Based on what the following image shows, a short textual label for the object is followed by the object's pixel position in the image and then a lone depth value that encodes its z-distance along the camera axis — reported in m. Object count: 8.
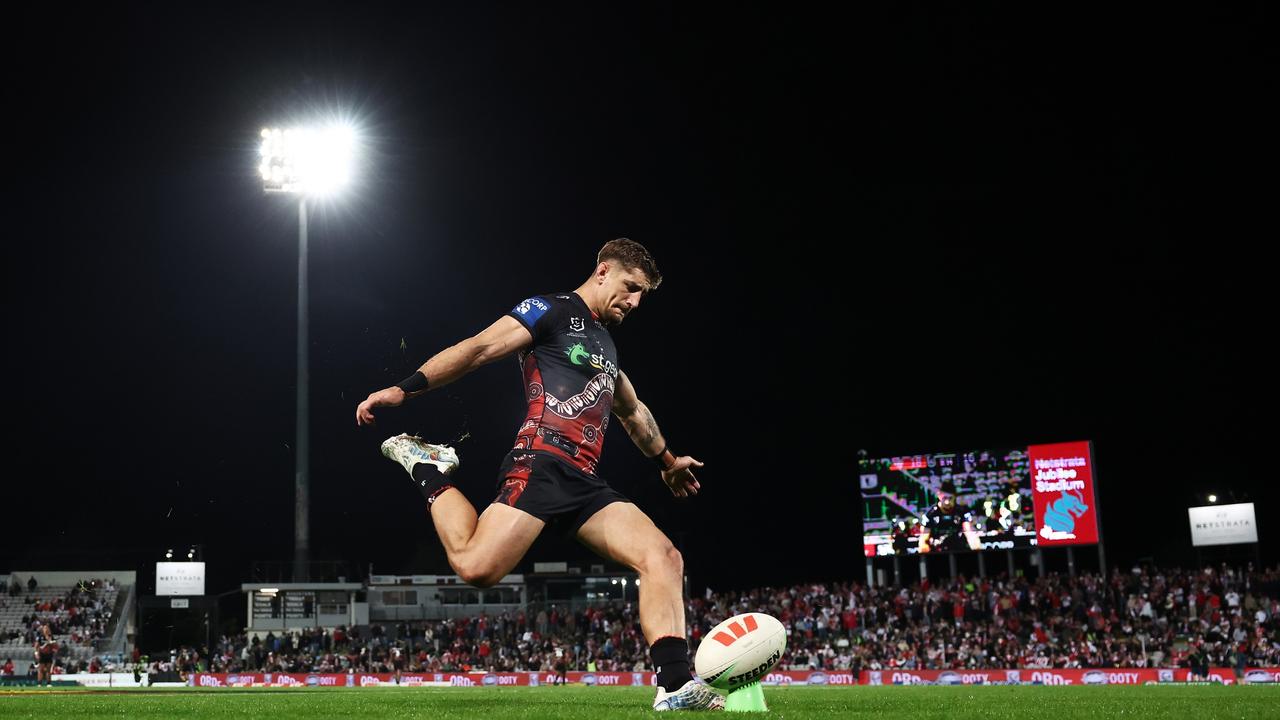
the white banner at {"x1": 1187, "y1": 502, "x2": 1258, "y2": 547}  45.97
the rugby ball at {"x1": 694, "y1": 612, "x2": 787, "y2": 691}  6.12
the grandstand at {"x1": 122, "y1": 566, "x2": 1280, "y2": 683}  33.84
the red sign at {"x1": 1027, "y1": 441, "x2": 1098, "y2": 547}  39.84
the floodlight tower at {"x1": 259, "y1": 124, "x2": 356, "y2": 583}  35.19
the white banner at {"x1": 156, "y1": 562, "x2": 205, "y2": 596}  53.91
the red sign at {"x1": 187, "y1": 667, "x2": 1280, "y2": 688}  29.97
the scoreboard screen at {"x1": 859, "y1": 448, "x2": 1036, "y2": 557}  40.38
